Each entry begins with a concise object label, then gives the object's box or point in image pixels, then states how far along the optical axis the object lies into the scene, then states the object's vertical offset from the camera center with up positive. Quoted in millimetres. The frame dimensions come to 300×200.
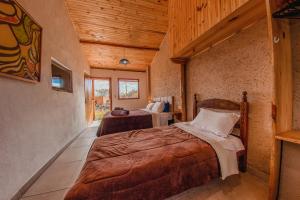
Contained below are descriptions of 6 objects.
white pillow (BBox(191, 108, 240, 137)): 1833 -350
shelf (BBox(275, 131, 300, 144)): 1075 -342
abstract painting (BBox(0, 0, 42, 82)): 1317 +693
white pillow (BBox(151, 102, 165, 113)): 4277 -234
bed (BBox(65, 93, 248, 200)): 1043 -613
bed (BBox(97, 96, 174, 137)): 3424 -588
